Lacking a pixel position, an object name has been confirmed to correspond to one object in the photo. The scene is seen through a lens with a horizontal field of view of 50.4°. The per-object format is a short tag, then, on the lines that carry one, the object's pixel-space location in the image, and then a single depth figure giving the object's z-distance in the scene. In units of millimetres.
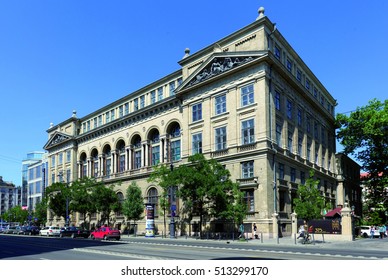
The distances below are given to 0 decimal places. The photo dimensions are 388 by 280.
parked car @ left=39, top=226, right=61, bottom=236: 58603
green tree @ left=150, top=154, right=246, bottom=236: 41297
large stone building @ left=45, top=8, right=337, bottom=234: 44688
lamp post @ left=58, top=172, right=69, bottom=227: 67162
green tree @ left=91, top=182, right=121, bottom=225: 60750
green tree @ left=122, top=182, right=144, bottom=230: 55469
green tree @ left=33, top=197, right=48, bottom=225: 89938
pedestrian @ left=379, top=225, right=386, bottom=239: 47878
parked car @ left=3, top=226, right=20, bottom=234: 71938
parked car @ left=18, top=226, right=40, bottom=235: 67156
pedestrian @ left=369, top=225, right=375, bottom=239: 48094
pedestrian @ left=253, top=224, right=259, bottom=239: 42475
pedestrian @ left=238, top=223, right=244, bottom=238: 40978
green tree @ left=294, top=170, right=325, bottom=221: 39750
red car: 42906
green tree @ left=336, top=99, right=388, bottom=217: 59344
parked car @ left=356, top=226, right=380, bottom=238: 49000
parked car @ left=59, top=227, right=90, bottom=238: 51406
